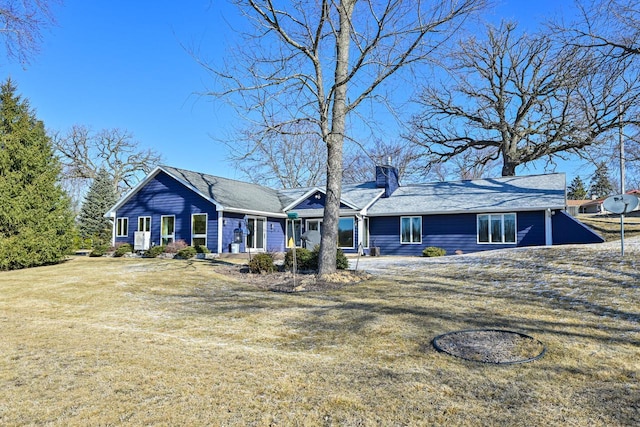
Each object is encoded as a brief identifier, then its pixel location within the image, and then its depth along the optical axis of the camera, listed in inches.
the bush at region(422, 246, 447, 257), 697.6
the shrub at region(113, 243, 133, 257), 776.3
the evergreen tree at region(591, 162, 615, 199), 2261.3
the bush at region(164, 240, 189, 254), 737.6
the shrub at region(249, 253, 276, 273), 462.0
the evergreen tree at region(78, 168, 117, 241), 1218.0
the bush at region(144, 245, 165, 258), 737.0
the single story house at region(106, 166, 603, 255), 700.0
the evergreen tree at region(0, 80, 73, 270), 547.2
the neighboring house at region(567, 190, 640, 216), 1968.8
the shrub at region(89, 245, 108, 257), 794.6
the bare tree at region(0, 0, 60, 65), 375.9
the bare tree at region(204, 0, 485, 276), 394.6
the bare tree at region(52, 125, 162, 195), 1579.7
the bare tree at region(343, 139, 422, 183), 1389.0
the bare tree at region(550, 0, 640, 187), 516.2
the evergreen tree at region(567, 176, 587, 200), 2306.3
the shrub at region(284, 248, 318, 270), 460.8
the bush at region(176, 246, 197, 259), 698.8
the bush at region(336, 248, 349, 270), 436.2
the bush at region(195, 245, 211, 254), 733.3
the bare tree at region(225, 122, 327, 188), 1396.4
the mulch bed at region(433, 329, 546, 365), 171.8
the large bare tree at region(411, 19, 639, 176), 850.8
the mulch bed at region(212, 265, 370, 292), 368.1
